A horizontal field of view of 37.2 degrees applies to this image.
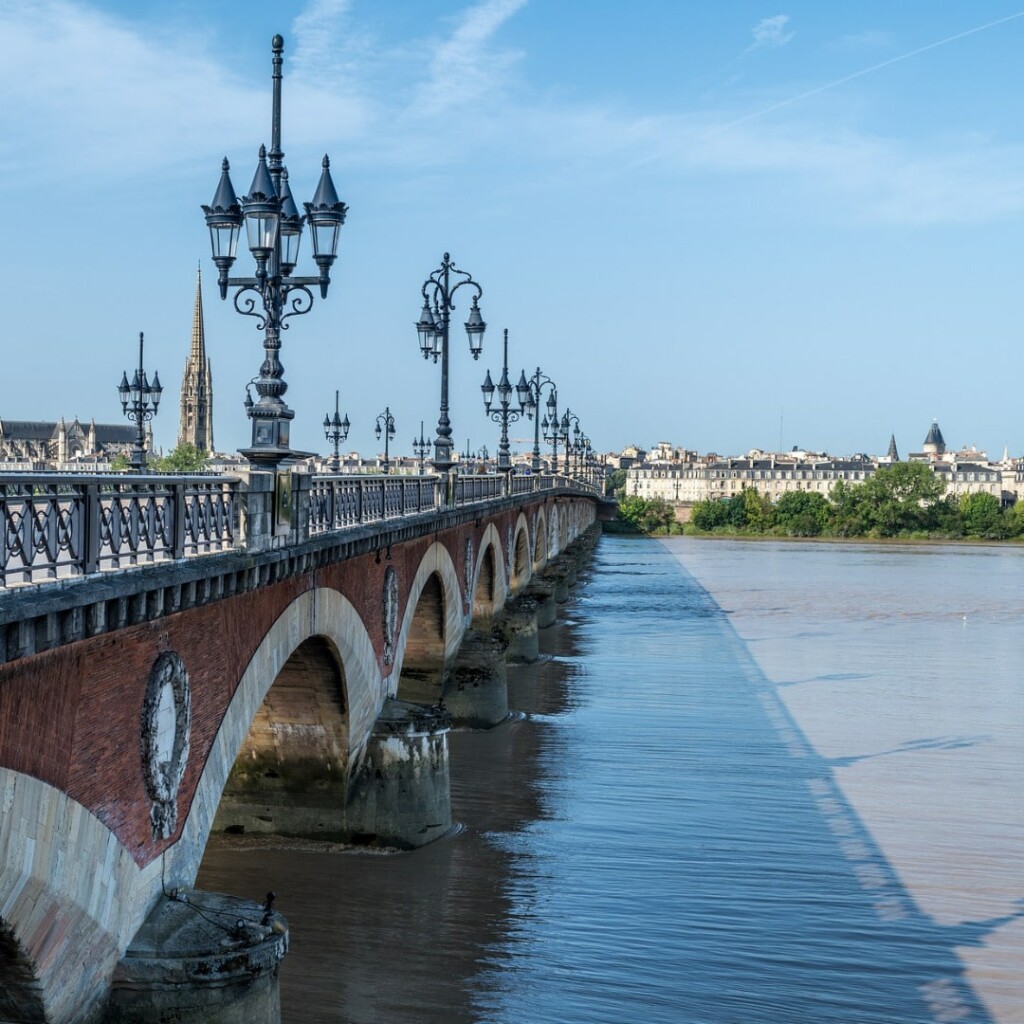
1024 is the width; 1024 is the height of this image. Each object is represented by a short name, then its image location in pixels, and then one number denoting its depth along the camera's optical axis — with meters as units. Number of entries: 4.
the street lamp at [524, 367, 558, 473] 54.40
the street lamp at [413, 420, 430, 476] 74.44
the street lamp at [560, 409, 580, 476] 80.44
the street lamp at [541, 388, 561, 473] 64.25
